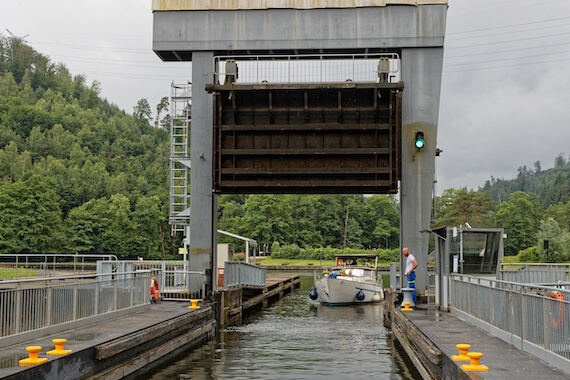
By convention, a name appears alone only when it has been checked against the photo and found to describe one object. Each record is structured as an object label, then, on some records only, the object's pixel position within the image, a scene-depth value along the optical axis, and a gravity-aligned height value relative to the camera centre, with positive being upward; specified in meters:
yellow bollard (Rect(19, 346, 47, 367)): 9.34 -1.54
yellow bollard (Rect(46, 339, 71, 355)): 10.31 -1.54
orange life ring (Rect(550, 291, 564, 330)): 9.24 -0.91
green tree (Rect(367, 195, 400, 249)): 132.62 +6.51
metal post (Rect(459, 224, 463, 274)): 18.03 -0.01
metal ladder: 23.92 +3.79
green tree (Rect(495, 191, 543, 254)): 120.12 +5.08
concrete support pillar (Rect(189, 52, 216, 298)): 21.86 +2.39
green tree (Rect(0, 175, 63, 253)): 85.93 +3.66
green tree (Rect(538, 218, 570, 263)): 82.19 +0.30
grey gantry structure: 21.33 +4.50
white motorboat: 34.28 -1.94
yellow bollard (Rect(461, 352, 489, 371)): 9.39 -1.57
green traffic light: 21.33 +3.33
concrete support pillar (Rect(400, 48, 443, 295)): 21.50 +3.52
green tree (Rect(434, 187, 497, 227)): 115.06 +6.90
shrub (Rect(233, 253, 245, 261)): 94.89 -1.13
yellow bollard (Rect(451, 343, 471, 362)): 10.11 -1.53
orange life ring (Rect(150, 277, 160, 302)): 20.88 -1.28
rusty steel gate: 21.55 +3.42
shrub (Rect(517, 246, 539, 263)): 89.56 -0.67
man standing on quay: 19.67 -0.56
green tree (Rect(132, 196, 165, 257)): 106.12 +3.89
